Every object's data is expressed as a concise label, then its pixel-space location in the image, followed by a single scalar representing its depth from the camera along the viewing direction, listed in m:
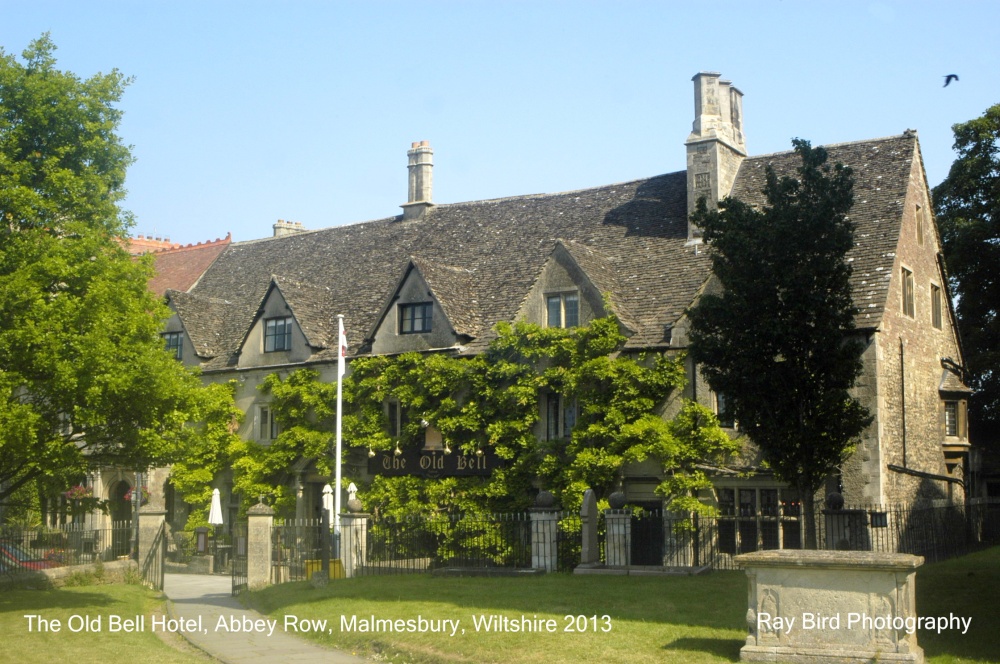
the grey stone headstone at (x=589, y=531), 24.55
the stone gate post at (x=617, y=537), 24.80
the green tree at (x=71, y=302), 18.80
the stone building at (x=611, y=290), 27.36
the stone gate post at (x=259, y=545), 23.41
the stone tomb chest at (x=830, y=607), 12.23
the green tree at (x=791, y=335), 19.94
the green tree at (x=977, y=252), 37.34
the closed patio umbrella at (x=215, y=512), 33.00
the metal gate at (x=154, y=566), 25.75
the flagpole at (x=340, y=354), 29.64
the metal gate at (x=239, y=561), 24.95
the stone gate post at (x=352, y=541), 24.53
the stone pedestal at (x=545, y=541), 25.09
